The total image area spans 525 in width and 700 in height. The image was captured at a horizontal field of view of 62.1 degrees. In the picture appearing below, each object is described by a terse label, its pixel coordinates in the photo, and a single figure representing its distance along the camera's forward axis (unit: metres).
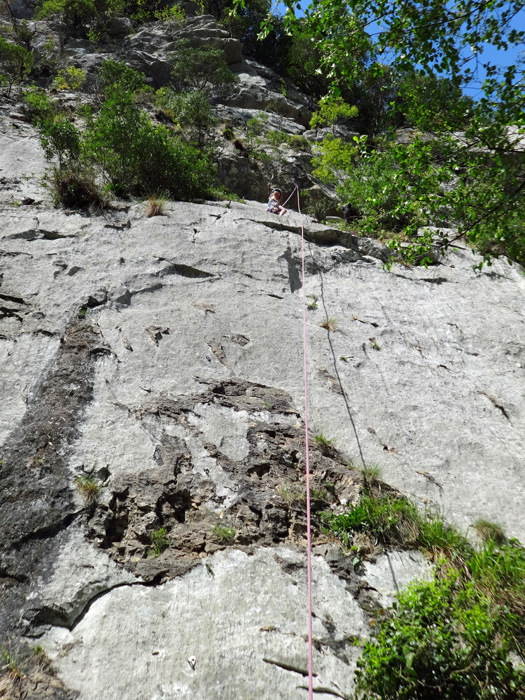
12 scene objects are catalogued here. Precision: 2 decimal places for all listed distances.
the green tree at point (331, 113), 18.64
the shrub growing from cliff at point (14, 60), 15.44
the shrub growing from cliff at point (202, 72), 18.64
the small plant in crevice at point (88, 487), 3.93
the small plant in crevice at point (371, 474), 4.58
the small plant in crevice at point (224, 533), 3.83
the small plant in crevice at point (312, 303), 7.00
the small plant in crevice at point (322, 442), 4.92
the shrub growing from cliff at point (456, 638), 2.65
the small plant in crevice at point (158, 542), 3.71
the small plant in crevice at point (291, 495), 4.30
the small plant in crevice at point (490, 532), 4.21
